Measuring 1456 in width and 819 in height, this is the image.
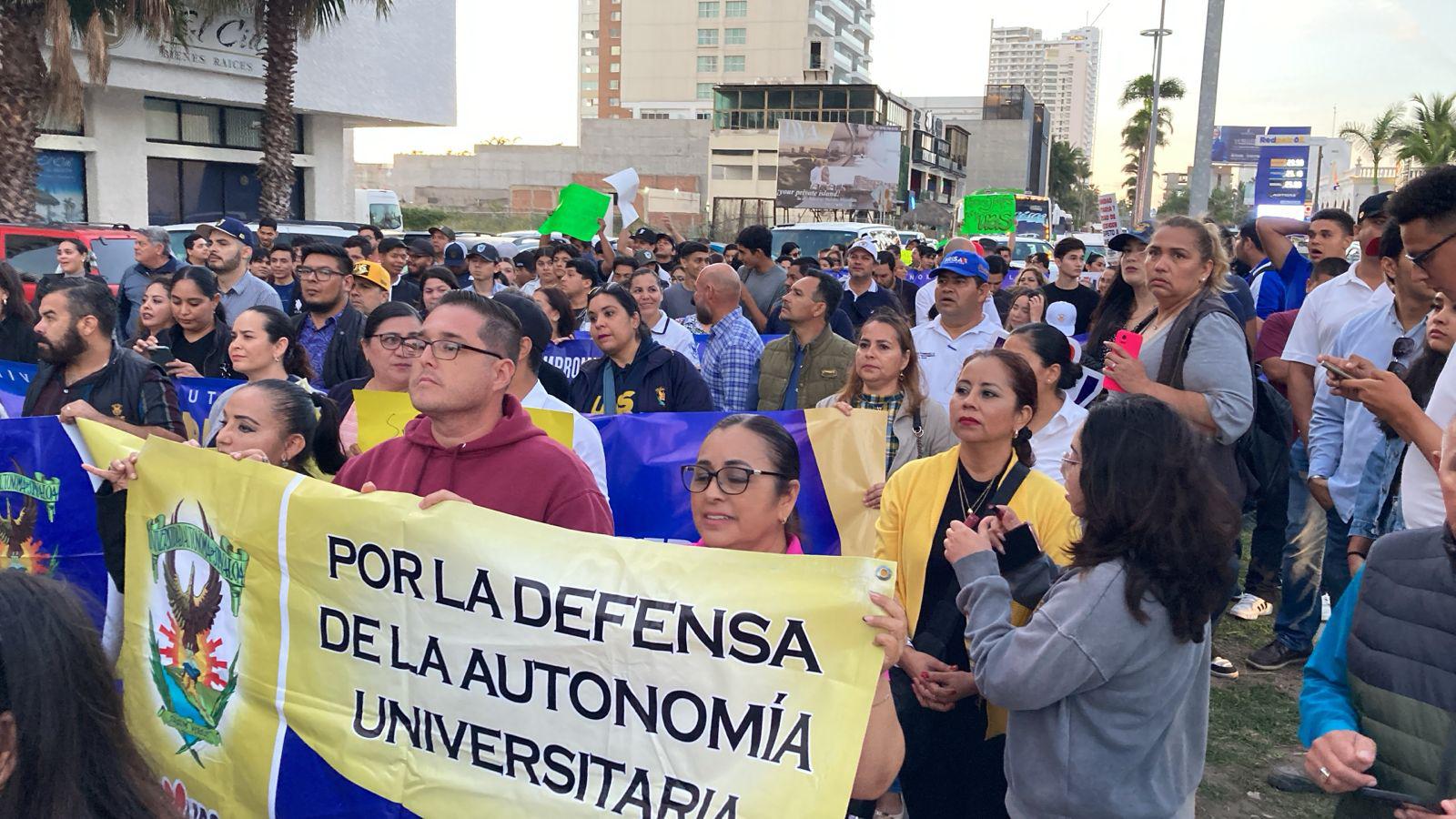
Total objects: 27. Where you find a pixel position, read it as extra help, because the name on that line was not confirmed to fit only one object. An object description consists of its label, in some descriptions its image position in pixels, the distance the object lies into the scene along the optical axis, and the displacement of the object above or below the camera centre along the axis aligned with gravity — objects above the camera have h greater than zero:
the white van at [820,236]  23.85 +0.10
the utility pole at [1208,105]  12.28 +1.64
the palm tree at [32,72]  18.48 +2.34
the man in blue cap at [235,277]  8.36 -0.42
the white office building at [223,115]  23.42 +2.43
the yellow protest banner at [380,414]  4.92 -0.80
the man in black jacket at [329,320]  6.70 -0.60
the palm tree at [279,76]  23.00 +2.91
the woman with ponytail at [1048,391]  4.57 -0.57
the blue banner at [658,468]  5.13 -1.05
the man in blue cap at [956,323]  6.71 -0.46
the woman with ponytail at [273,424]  3.83 -0.69
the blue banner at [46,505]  4.20 -1.07
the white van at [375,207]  28.55 +0.48
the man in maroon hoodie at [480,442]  3.32 -0.64
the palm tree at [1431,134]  41.00 +4.65
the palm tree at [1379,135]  50.19 +5.67
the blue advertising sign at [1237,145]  72.75 +7.12
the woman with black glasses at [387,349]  5.18 -0.56
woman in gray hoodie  2.58 -0.86
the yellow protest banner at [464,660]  2.55 -1.07
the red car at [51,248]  12.25 -0.35
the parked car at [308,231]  15.80 -0.13
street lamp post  29.00 +2.93
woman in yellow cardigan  3.45 -0.96
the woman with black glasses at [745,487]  3.13 -0.68
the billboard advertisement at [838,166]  49.25 +3.25
